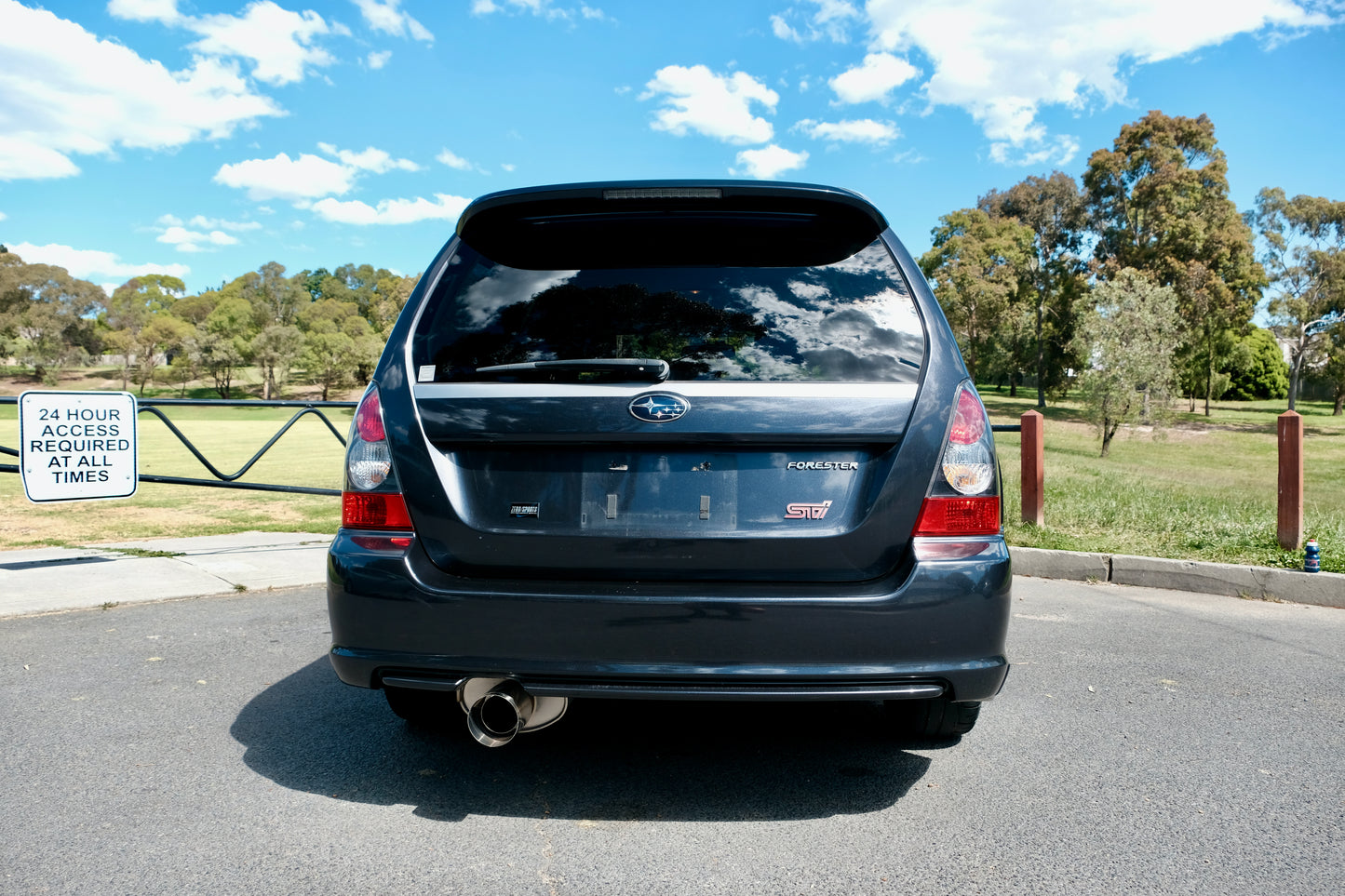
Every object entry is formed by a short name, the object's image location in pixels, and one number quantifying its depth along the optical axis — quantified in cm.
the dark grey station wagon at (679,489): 263
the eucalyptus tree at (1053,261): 5166
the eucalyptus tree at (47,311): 9056
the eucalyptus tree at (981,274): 5728
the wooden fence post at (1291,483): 707
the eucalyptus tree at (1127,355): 3036
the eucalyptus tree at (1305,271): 4850
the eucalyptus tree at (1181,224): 4406
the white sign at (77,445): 641
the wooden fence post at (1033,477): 842
